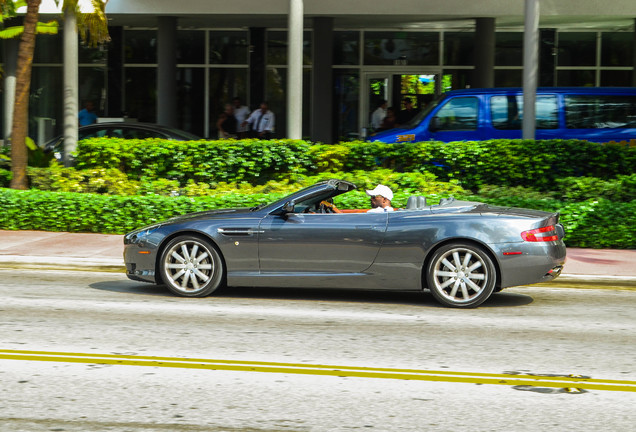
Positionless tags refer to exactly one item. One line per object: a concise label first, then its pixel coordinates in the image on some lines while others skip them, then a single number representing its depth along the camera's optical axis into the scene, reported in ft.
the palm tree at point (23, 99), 50.93
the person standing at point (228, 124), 74.33
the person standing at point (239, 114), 75.05
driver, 32.22
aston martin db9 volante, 29.07
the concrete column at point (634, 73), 79.71
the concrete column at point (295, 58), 56.65
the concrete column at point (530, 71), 52.29
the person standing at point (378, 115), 77.06
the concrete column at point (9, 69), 81.00
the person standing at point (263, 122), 69.97
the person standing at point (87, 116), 74.84
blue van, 56.59
